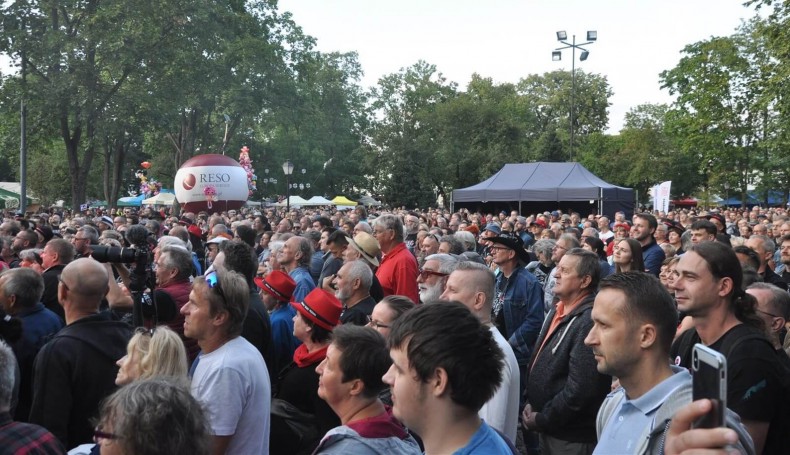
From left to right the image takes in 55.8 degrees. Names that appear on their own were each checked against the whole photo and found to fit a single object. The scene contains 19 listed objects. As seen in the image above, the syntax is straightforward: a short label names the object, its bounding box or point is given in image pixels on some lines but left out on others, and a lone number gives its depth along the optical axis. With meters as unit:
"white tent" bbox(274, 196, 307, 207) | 59.07
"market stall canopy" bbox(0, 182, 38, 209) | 39.56
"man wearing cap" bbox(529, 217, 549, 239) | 14.82
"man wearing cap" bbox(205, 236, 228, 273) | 9.07
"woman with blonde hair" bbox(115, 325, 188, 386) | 3.37
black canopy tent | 27.73
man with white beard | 5.79
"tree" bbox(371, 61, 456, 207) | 56.25
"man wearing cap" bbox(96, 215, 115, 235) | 14.18
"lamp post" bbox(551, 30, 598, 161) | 30.45
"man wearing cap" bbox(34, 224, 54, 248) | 9.95
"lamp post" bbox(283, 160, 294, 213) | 26.20
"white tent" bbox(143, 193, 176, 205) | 52.66
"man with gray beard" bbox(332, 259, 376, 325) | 5.73
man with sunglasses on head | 3.44
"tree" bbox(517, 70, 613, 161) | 74.69
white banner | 21.98
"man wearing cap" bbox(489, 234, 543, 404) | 6.16
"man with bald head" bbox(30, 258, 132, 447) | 3.84
